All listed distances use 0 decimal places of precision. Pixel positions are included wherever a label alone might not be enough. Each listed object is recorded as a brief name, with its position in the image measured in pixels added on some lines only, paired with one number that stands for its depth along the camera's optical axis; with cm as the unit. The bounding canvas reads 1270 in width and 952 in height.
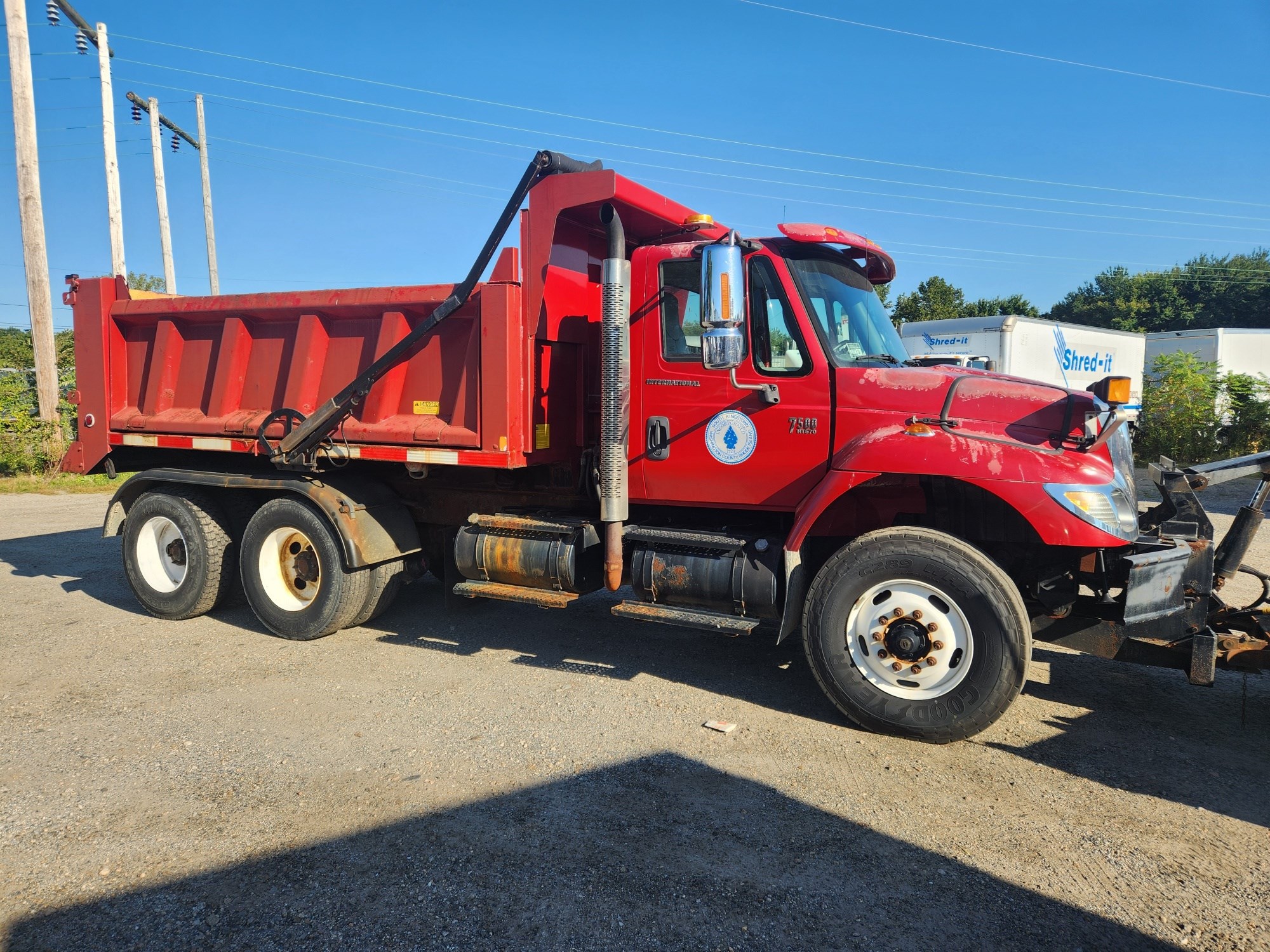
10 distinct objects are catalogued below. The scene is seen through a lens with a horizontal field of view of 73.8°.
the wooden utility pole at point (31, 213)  1381
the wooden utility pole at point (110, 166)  1688
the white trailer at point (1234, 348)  2316
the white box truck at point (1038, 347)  2020
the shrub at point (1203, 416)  1666
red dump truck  429
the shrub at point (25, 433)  1542
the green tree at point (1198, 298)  5497
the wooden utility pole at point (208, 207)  2558
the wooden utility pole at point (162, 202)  2150
